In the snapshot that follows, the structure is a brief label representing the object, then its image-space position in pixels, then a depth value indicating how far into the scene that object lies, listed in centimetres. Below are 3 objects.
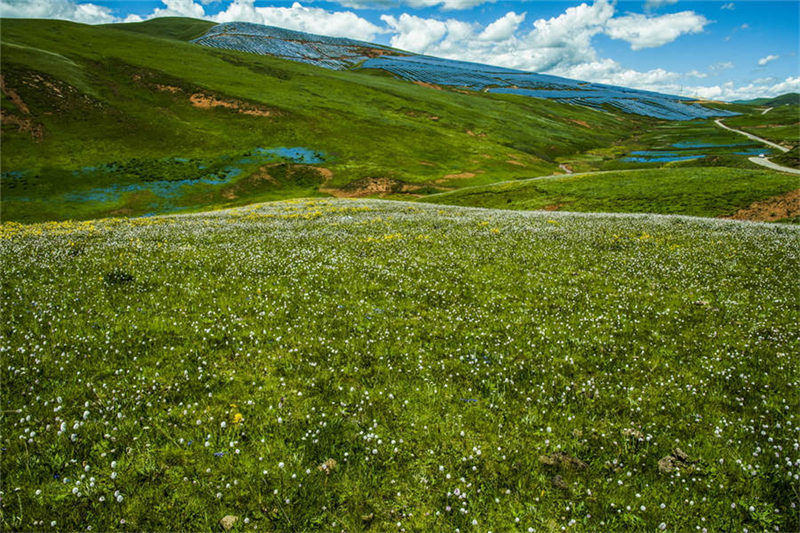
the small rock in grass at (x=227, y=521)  532
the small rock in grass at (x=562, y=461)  650
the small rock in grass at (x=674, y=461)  636
